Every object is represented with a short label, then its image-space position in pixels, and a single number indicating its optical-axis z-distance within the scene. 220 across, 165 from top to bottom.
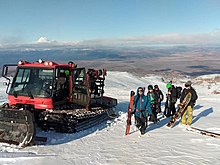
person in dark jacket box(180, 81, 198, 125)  6.13
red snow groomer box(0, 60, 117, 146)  4.49
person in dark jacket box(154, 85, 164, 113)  6.94
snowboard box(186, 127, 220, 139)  5.31
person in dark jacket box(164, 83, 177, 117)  7.24
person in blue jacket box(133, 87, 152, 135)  5.26
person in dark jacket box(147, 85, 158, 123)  6.59
